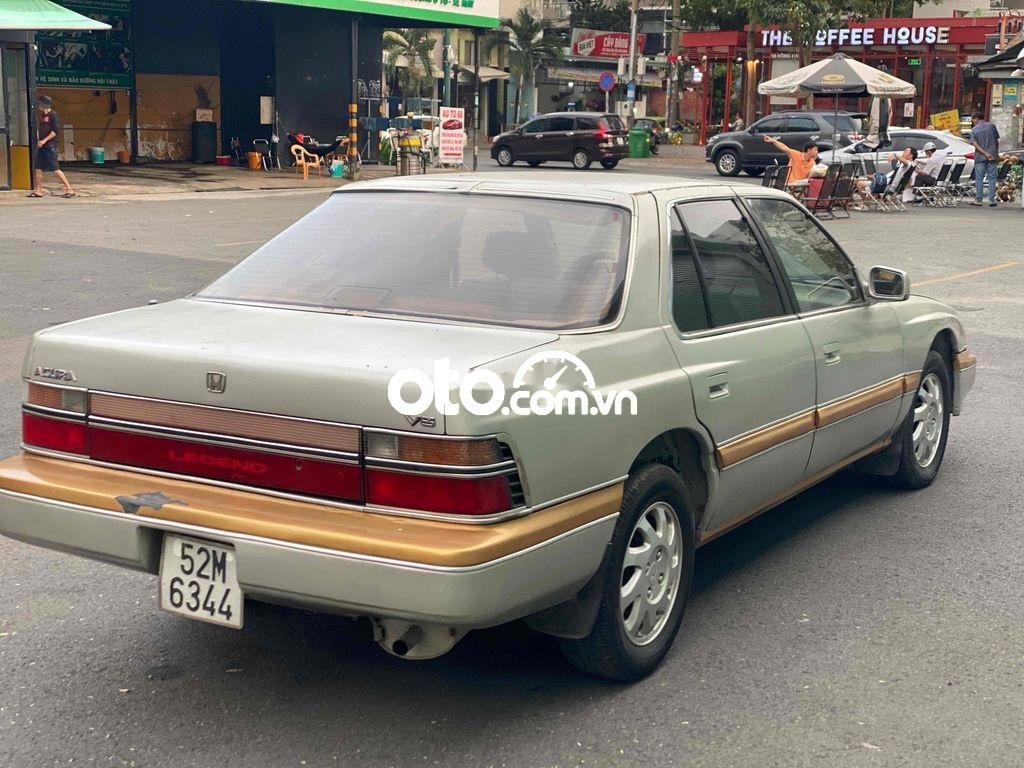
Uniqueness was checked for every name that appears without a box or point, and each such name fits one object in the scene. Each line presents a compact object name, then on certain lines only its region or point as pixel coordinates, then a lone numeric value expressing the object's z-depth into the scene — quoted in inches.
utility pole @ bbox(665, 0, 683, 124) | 2084.5
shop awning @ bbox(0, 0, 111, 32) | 845.8
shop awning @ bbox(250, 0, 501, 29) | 1175.6
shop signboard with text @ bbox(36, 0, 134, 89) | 1191.6
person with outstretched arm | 884.0
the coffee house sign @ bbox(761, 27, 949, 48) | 1813.5
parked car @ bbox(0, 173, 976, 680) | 132.8
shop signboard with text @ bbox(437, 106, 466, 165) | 1096.2
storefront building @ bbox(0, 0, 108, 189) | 872.9
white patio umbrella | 1080.2
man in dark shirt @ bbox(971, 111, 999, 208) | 947.3
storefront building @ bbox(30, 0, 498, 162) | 1225.4
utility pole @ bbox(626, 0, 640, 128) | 1838.1
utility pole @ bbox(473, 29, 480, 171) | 1331.2
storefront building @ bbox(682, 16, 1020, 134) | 1808.6
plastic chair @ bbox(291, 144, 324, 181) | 1184.8
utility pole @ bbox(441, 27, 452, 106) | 1277.1
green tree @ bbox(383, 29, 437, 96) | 2513.5
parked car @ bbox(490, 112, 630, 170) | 1432.1
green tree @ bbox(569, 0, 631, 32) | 3029.0
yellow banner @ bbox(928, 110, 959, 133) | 1423.5
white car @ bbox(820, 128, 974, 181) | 1124.5
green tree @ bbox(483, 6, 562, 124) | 2876.5
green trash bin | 1766.7
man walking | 876.6
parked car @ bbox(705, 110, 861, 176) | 1318.9
